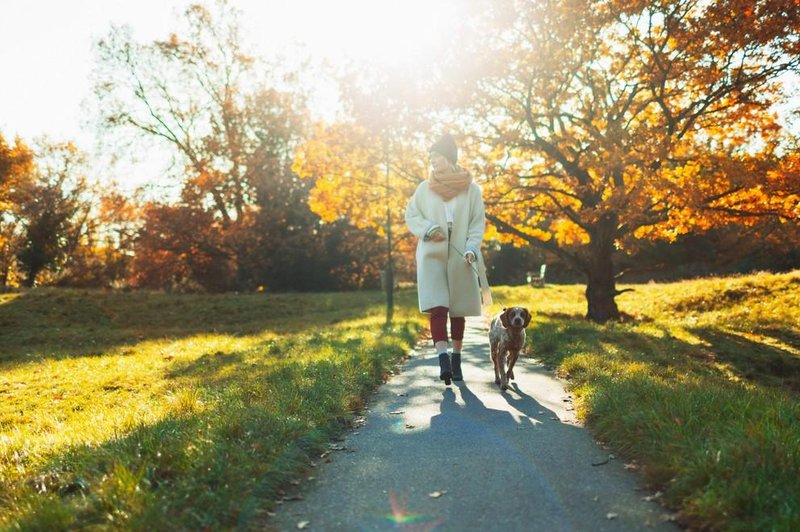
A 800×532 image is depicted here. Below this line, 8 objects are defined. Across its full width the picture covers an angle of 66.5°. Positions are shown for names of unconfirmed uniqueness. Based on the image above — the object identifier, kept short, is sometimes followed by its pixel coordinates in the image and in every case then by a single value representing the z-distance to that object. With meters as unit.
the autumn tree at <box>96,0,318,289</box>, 29.98
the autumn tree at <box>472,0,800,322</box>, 12.15
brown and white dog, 6.38
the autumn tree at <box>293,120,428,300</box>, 15.40
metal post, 17.61
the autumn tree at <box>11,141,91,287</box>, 38.25
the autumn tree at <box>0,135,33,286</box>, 25.56
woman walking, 6.87
